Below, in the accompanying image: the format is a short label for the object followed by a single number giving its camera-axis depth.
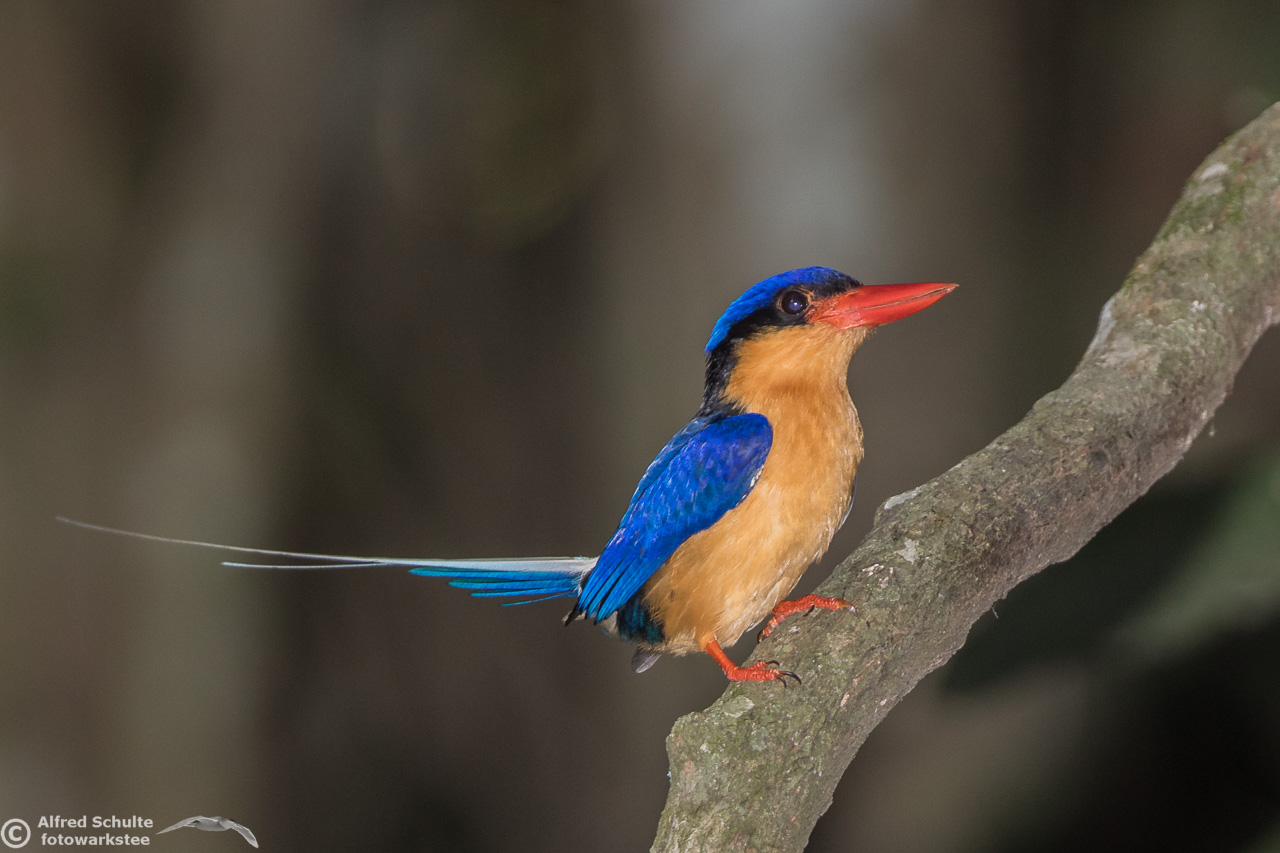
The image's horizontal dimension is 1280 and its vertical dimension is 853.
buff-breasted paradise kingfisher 6.37
